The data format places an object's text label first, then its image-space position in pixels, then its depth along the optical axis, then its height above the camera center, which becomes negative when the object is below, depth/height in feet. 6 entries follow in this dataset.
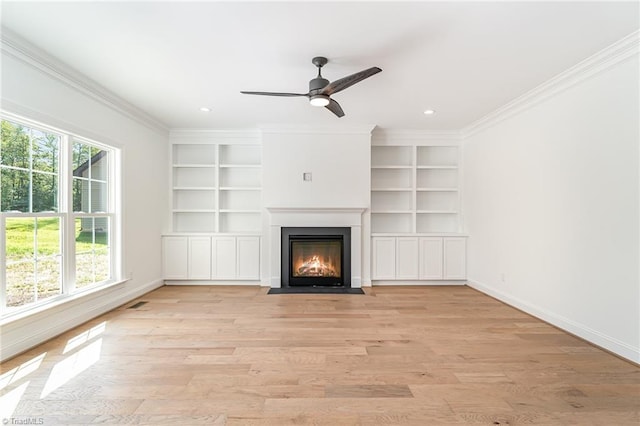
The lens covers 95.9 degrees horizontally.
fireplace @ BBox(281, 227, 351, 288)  14.92 -2.49
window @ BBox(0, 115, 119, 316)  7.78 -0.21
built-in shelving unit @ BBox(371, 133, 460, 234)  16.67 +1.30
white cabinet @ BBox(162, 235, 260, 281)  15.35 -2.63
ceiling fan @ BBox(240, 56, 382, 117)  7.68 +3.48
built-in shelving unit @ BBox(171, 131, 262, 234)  16.25 +1.28
